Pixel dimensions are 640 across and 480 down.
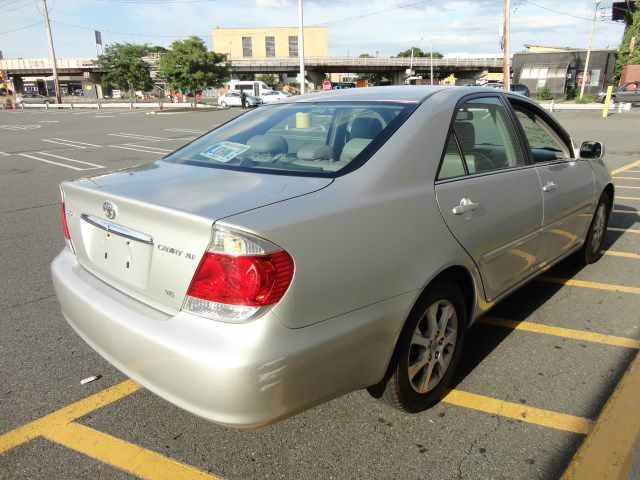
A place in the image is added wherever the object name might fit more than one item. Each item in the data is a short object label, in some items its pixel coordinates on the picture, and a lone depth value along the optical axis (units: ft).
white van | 147.03
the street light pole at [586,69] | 127.34
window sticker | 9.11
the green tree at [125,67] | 188.44
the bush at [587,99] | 124.36
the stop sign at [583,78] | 128.88
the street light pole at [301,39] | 84.79
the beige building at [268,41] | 390.21
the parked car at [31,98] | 194.90
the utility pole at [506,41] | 109.91
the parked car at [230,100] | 137.80
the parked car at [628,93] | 113.29
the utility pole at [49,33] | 163.43
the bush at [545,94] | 135.12
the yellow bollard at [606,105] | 81.82
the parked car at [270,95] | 139.44
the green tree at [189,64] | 124.98
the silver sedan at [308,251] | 5.99
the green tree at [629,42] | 153.79
